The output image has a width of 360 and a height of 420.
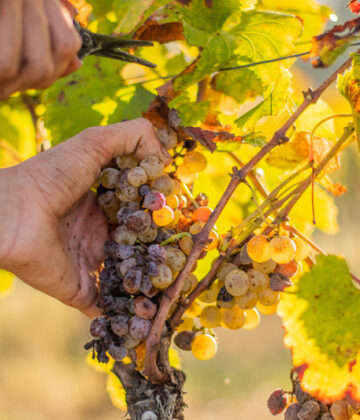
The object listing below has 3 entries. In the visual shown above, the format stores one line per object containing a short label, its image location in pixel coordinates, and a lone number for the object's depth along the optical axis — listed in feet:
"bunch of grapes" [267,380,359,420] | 2.09
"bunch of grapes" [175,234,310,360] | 2.09
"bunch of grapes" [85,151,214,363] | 2.11
